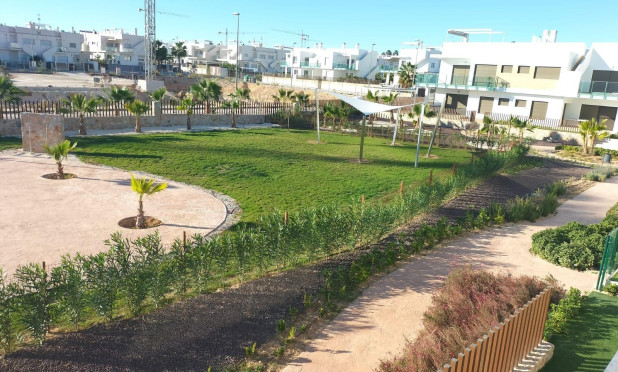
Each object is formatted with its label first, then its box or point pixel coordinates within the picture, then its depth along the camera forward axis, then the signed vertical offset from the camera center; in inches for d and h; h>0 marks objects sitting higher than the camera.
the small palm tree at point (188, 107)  1164.4 -38.1
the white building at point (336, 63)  3535.9 +312.5
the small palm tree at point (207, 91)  1306.6 +8.1
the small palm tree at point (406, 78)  2384.4 +154.4
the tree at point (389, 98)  1258.6 +23.1
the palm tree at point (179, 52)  3905.3 +340.7
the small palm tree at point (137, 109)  1045.2 -46.2
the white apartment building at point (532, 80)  1600.6 +136.4
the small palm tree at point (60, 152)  648.4 -97.3
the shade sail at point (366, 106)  893.8 -1.3
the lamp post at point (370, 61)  3658.7 +348.8
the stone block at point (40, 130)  796.6 -85.3
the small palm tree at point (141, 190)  475.2 -105.3
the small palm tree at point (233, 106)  1252.8 -29.0
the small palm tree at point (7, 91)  989.2 -25.7
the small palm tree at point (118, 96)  1117.9 -20.7
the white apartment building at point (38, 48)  3336.6 +255.1
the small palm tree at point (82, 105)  941.8 -40.6
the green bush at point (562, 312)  311.7 -137.6
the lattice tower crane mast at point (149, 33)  2608.3 +329.6
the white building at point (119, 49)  3912.4 +333.5
